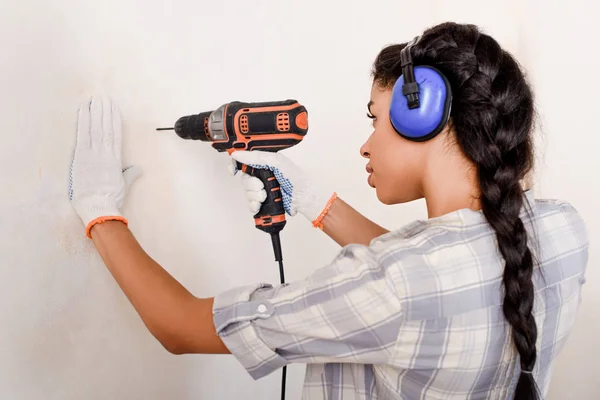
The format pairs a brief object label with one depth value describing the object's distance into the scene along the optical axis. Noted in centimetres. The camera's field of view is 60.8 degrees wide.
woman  72
